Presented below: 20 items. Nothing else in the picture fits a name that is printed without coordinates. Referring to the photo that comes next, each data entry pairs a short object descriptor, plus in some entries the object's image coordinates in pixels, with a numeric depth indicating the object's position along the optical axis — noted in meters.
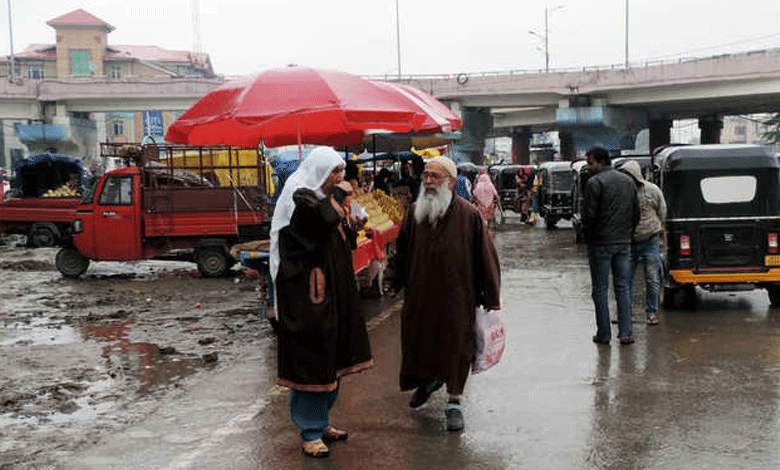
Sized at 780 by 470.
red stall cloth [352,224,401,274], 10.30
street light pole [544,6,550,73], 73.30
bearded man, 5.57
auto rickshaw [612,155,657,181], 18.16
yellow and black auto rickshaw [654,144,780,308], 9.67
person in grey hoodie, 9.06
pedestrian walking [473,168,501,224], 22.23
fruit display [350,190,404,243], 12.23
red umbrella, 8.86
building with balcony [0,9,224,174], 53.28
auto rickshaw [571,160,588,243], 18.92
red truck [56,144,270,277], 14.65
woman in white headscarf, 4.98
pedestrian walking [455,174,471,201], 16.09
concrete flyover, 42.19
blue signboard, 75.06
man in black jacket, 7.96
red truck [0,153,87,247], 21.50
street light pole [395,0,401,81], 67.50
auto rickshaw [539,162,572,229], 24.54
